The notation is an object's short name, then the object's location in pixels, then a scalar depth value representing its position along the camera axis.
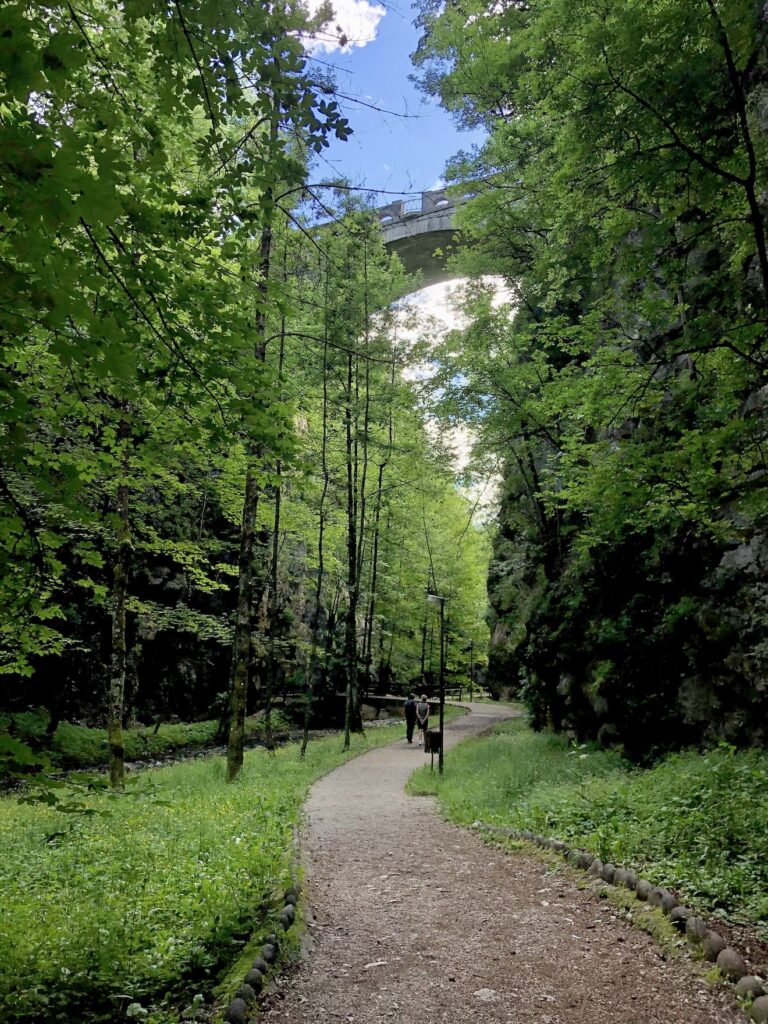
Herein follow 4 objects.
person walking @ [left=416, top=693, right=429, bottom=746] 17.23
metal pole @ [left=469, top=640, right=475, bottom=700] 40.65
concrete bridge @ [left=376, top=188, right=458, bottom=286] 25.61
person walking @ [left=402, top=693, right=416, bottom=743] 19.11
